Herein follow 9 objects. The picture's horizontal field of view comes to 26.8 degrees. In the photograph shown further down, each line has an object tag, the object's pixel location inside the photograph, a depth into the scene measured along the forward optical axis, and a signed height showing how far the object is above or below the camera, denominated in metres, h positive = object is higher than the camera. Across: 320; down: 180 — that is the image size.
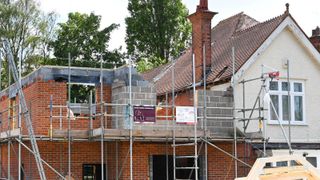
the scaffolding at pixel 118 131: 19.06 -0.69
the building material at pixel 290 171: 11.34 -1.12
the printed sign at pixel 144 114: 19.72 -0.20
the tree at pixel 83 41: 44.16 +4.48
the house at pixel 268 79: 22.19 +0.93
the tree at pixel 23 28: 43.78 +5.35
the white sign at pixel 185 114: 20.45 -0.21
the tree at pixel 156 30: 48.69 +5.65
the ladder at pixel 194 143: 19.64 -1.08
